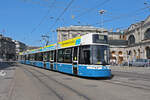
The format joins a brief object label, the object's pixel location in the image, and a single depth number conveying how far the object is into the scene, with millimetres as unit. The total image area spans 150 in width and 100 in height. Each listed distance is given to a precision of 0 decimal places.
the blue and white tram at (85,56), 13406
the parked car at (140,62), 38475
